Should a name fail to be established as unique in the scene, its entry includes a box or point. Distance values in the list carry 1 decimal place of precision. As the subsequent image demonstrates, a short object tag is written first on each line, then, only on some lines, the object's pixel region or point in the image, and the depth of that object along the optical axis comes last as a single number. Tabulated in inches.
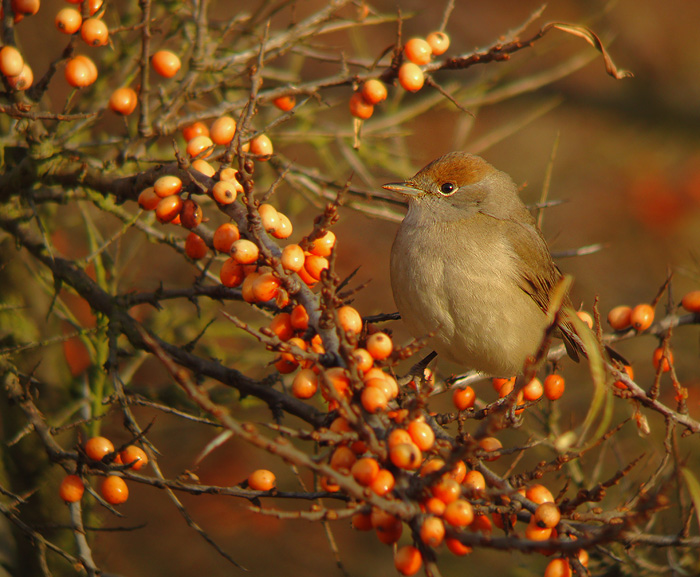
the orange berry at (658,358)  219.8
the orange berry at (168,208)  194.2
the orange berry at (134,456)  188.2
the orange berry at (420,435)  145.4
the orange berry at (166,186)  193.2
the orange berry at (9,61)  216.8
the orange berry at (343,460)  147.1
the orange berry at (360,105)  243.6
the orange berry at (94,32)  235.1
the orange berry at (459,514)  133.3
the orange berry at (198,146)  223.0
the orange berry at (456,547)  137.1
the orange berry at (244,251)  174.6
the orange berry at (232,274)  190.2
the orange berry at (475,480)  169.3
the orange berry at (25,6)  225.8
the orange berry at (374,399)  145.9
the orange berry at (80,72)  239.0
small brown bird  285.6
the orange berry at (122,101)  247.0
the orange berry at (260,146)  231.8
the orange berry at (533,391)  238.7
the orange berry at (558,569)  163.3
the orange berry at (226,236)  190.1
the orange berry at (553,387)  233.5
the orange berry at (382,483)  137.1
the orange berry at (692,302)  260.7
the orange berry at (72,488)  190.9
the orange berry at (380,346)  159.2
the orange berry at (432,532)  130.1
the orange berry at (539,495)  168.7
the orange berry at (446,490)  138.3
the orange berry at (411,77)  233.3
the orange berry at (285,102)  280.5
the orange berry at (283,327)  174.7
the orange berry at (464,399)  226.8
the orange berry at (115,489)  189.2
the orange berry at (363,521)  149.3
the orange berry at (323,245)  194.2
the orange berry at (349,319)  165.0
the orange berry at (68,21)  233.1
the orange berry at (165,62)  260.4
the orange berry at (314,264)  189.9
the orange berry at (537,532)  156.2
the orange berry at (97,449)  186.7
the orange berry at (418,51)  241.8
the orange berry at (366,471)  137.0
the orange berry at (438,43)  256.2
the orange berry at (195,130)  261.0
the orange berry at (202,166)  213.3
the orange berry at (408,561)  138.5
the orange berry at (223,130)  225.6
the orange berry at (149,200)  201.9
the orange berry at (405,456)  135.8
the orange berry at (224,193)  184.2
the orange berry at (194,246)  215.2
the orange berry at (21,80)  223.6
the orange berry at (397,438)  140.2
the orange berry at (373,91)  236.8
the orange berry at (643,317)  259.8
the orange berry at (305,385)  161.3
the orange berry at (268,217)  188.7
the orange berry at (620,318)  270.1
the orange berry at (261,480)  180.2
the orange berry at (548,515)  149.9
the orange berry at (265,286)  172.9
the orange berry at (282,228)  191.3
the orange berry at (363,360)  155.6
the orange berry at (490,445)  177.6
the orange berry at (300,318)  172.7
